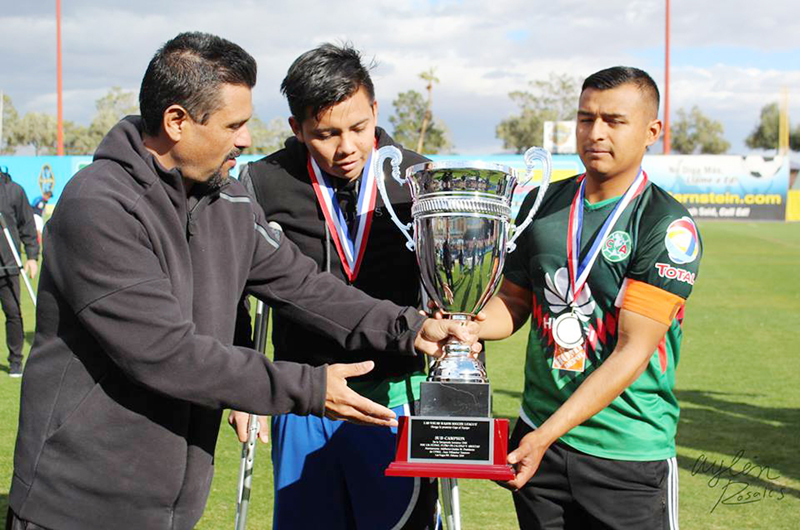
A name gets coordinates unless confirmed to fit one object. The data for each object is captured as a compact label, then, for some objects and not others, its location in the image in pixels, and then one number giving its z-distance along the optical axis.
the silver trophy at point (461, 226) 3.07
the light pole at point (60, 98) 40.59
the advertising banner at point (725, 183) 39.03
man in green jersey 2.91
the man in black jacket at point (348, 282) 3.38
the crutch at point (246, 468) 3.66
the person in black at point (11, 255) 9.25
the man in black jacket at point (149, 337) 2.39
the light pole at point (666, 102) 44.28
